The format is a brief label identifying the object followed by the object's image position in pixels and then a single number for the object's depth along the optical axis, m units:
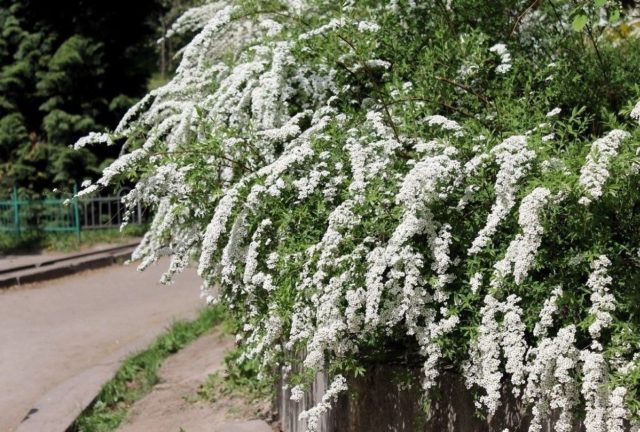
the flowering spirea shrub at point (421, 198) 3.18
